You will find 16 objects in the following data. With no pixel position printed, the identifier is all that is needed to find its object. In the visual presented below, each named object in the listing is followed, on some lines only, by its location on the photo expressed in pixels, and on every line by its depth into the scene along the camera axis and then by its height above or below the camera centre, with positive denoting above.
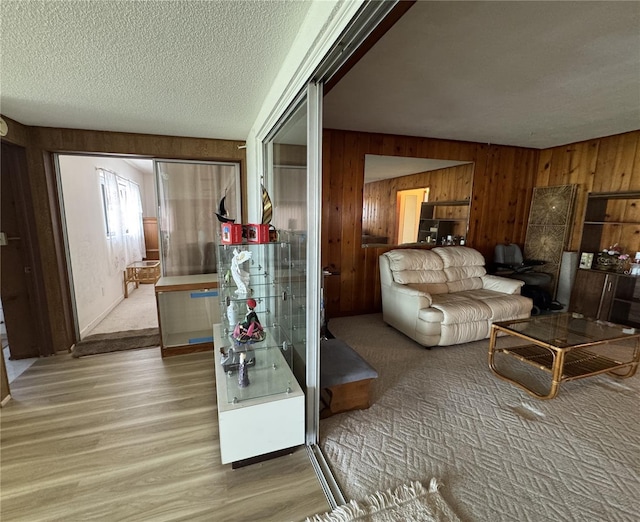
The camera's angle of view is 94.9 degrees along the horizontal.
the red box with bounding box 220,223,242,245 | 1.92 -0.10
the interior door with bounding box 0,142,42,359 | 2.55 -0.44
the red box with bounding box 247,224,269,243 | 1.99 -0.11
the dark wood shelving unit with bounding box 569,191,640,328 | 3.45 -0.61
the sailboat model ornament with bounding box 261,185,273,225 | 2.09 +0.05
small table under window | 5.05 -1.03
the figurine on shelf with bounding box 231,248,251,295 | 1.97 -0.36
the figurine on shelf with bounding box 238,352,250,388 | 1.72 -0.92
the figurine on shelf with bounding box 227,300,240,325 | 2.03 -0.65
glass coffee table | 2.15 -1.03
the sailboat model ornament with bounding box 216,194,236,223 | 1.97 +0.01
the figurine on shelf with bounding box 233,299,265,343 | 1.83 -0.70
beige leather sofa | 2.95 -0.86
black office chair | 3.99 -0.64
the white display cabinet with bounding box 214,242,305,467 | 1.54 -0.93
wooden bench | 1.89 -1.04
